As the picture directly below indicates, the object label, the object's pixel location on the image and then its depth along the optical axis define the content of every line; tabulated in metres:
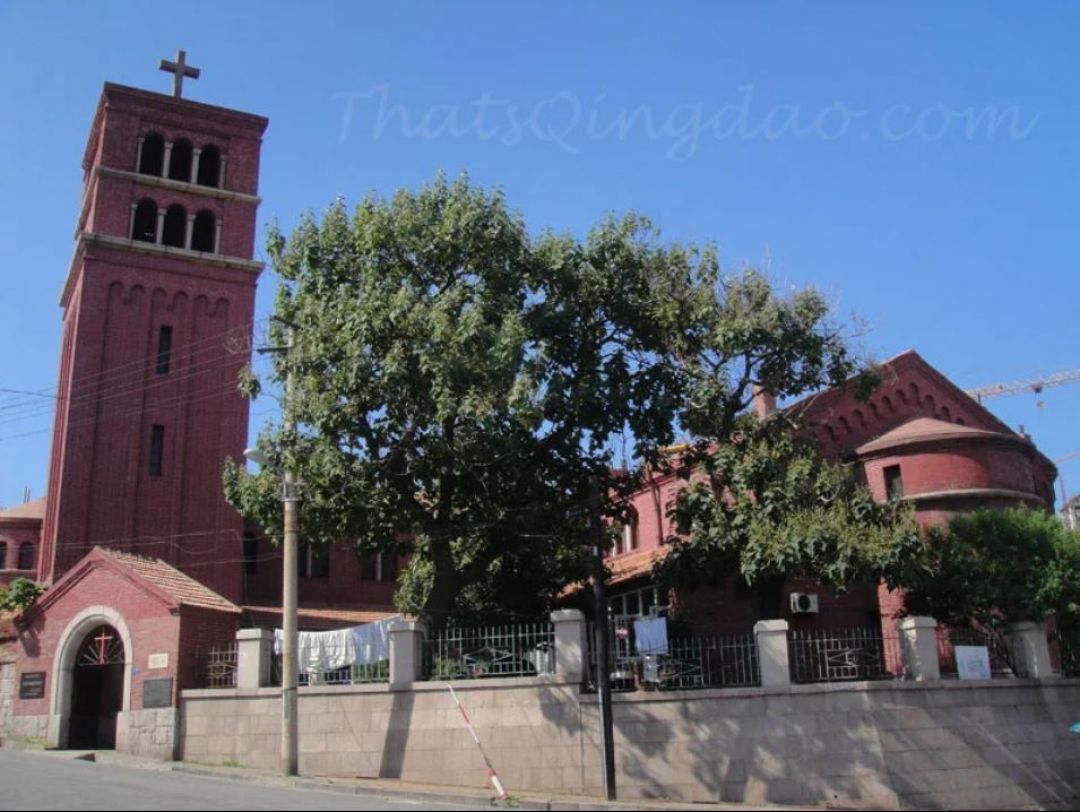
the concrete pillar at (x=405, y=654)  20.42
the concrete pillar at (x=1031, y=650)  20.84
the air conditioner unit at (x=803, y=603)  24.77
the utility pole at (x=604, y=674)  17.50
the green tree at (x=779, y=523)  19.25
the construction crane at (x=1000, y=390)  104.31
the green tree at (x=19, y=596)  26.64
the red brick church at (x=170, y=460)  24.45
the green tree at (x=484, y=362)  19.48
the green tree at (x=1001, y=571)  21.20
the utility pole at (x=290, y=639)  19.34
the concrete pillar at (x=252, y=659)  21.77
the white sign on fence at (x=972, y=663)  20.00
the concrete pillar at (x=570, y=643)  19.20
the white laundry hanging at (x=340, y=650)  21.75
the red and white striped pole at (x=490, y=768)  17.45
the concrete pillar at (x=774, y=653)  18.72
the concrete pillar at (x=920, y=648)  19.42
